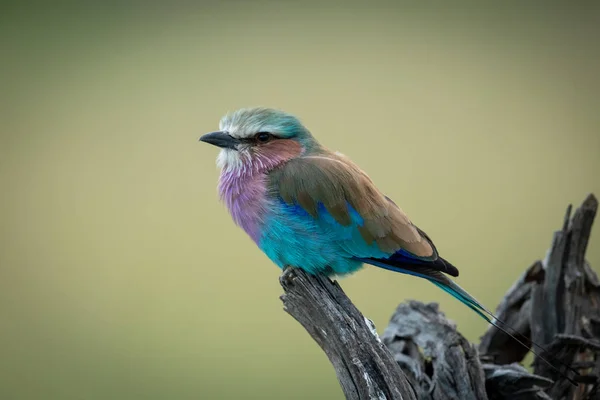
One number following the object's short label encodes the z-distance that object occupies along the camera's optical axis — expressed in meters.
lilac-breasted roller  5.03
